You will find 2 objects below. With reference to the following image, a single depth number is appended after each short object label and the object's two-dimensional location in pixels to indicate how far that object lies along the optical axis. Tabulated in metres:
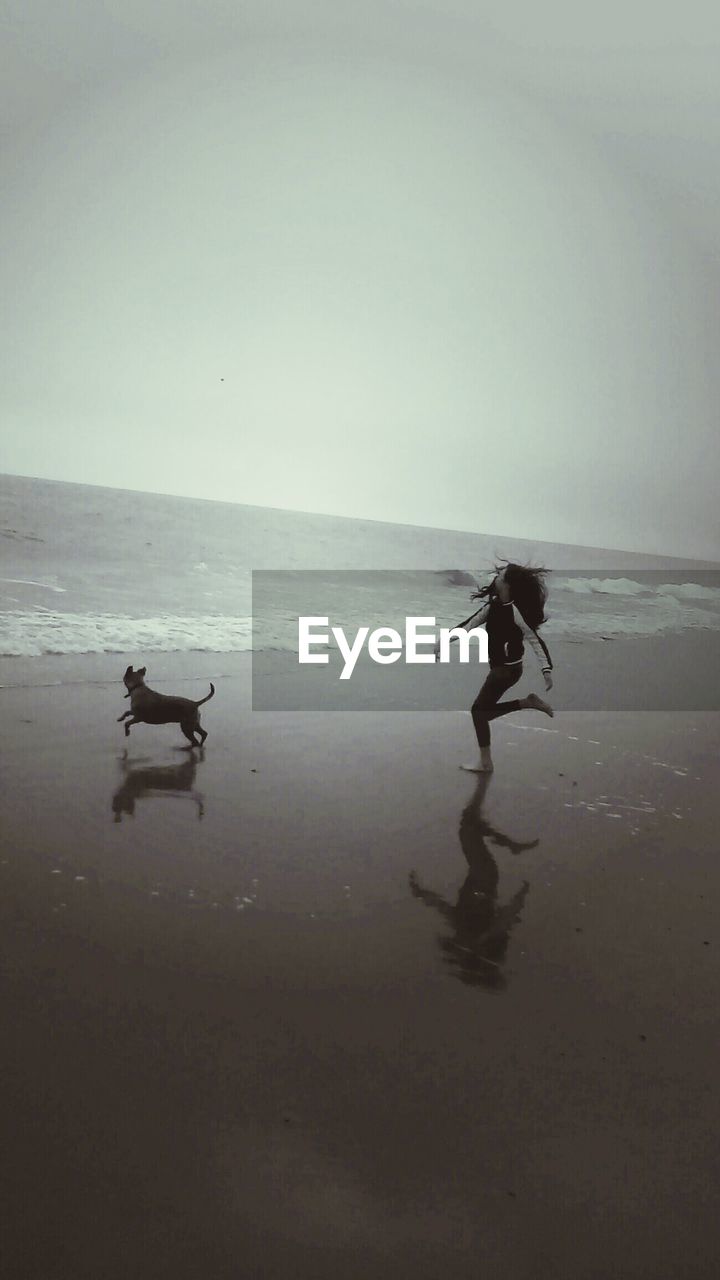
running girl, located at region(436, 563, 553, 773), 6.08
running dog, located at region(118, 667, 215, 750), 5.86
